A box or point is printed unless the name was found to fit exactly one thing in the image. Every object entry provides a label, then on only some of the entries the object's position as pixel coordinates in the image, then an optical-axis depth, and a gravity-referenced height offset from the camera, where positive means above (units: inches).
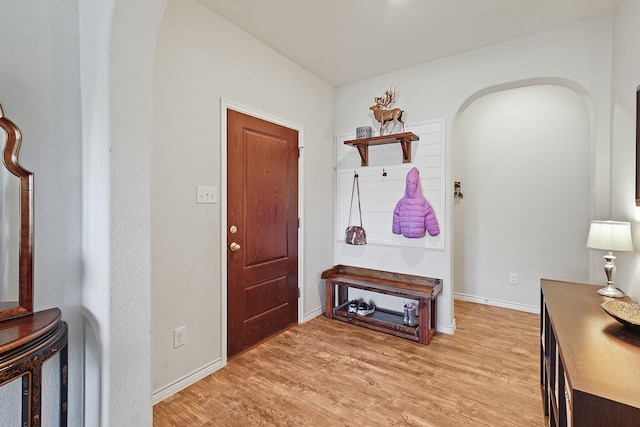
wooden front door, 91.0 -7.1
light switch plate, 80.5 +4.3
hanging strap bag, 125.2 -9.9
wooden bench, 101.4 -31.7
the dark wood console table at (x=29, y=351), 33.9 -17.4
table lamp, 63.2 -6.7
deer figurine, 116.4 +39.4
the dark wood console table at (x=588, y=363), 29.2 -18.4
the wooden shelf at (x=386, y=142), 111.0 +27.2
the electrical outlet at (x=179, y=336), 75.8 -33.0
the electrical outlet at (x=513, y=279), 133.1 -31.0
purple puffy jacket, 109.9 -1.2
